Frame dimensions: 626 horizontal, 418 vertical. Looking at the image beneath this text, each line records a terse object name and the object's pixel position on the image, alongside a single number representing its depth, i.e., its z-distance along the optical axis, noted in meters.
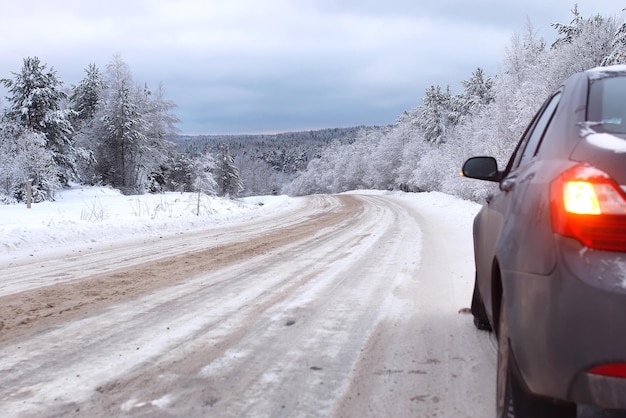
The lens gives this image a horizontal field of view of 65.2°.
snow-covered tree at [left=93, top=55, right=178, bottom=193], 42.44
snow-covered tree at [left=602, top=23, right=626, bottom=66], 16.91
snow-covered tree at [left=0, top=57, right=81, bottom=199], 35.91
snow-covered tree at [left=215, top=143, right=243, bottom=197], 69.62
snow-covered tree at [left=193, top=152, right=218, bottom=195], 59.00
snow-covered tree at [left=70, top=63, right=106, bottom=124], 47.87
